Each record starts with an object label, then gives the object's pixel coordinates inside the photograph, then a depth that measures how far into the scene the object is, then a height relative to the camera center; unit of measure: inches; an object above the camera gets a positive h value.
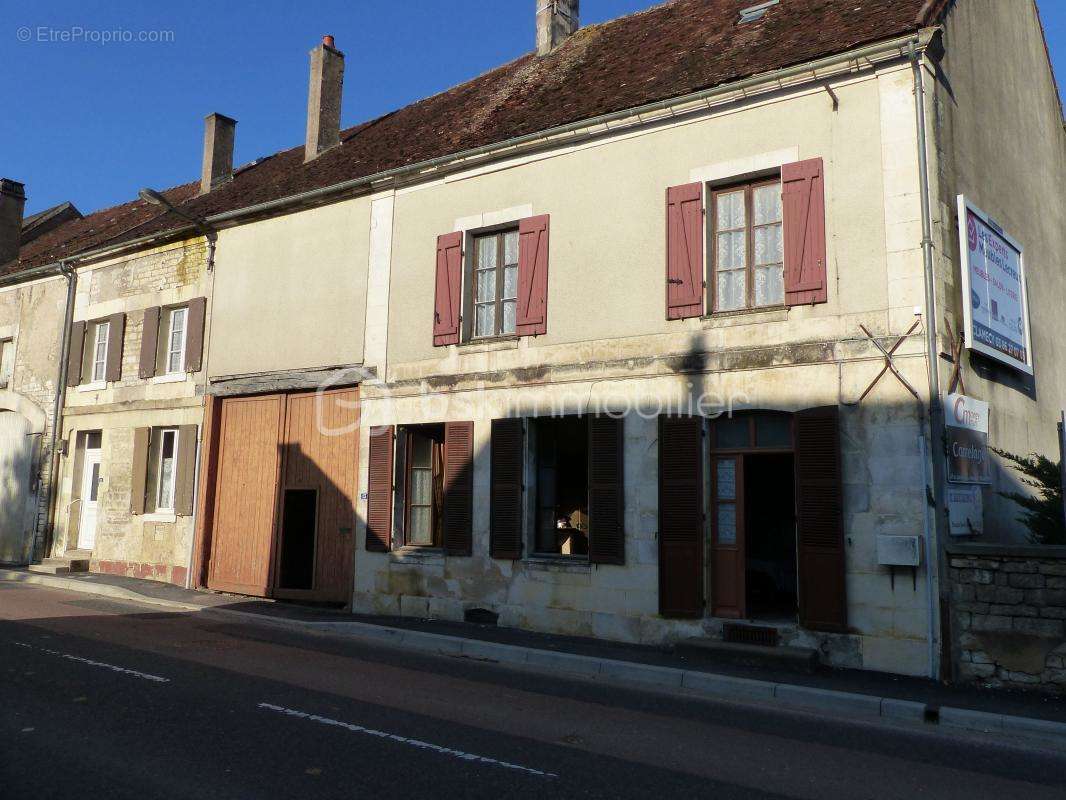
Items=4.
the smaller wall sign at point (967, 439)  328.5 +38.0
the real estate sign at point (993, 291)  357.4 +109.2
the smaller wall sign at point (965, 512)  330.6 +9.1
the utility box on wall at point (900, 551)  318.7 -7.0
